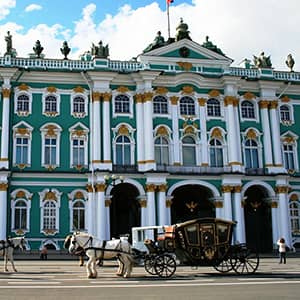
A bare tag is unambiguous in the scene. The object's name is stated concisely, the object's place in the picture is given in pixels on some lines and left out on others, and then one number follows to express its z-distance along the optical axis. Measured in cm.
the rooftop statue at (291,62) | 4662
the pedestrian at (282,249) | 2900
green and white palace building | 3888
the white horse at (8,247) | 2366
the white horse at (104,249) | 2036
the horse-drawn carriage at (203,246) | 2144
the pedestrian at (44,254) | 3356
